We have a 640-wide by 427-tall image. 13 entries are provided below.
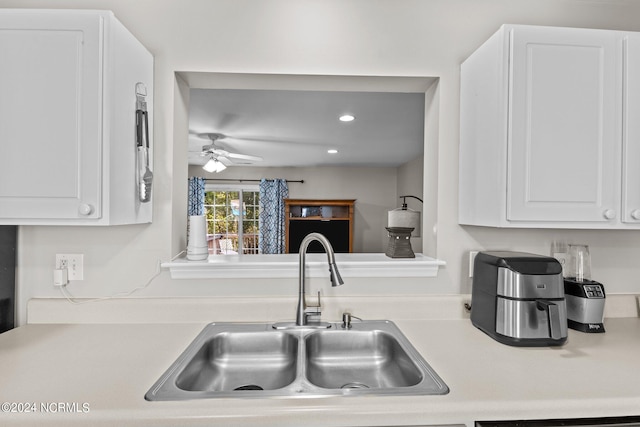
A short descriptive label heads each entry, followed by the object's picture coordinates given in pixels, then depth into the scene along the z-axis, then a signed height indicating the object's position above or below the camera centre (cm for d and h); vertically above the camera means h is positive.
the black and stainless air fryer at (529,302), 121 -30
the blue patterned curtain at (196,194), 689 +29
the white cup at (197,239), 148 -13
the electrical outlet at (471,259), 153 -20
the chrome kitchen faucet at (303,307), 137 -38
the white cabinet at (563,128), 123 +30
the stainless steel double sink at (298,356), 123 -54
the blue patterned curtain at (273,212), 699 -4
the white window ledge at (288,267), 146 -24
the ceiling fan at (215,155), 430 +69
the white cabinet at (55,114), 112 +29
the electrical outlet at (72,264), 145 -23
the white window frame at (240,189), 710 +41
